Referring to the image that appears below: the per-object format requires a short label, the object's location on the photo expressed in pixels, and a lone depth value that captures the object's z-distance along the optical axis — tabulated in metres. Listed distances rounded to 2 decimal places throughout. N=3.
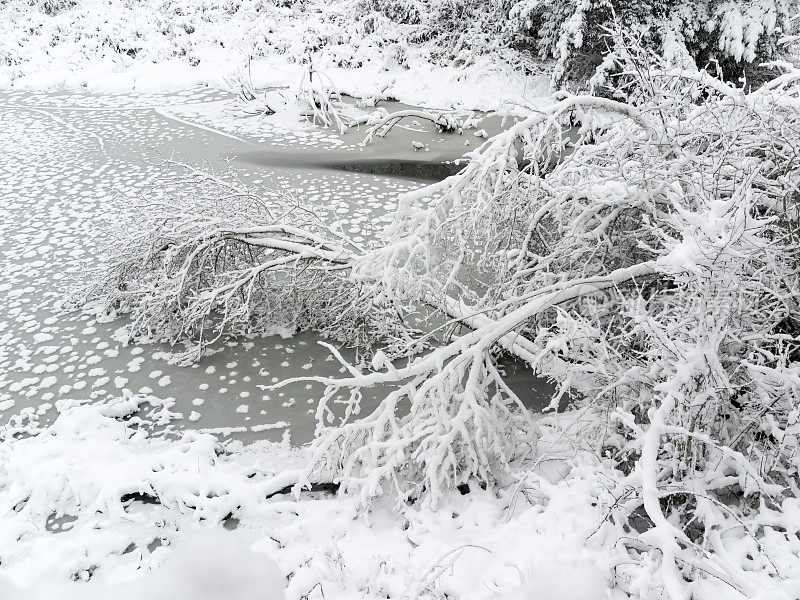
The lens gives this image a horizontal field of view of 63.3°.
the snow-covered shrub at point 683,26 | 12.23
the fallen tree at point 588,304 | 3.07
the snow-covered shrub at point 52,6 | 22.42
